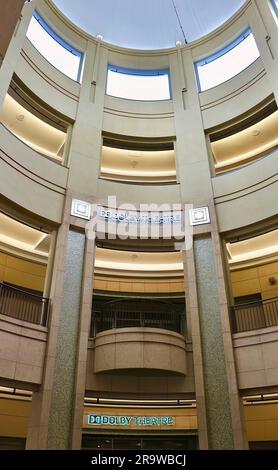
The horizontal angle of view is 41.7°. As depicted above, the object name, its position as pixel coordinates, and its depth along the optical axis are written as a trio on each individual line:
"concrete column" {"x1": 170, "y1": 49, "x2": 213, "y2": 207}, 14.81
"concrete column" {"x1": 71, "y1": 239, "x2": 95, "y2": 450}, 10.53
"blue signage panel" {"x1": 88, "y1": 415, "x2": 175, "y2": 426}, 12.49
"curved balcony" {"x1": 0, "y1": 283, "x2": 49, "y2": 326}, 11.55
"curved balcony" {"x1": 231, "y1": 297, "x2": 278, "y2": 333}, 12.25
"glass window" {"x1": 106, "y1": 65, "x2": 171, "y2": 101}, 17.66
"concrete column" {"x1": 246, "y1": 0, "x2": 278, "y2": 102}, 14.62
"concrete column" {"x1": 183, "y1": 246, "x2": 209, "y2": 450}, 10.89
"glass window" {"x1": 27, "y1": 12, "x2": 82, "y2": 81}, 15.59
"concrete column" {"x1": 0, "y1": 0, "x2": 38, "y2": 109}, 12.51
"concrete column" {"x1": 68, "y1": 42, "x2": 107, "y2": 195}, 14.38
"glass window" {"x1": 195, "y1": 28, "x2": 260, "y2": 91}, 16.36
